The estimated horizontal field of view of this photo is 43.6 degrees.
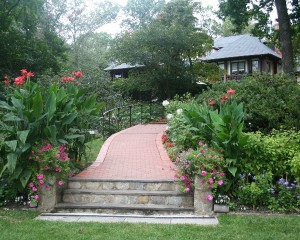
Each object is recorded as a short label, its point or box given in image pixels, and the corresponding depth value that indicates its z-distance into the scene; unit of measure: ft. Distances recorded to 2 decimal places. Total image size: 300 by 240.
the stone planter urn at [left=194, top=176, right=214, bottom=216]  19.26
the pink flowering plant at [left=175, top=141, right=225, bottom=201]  19.04
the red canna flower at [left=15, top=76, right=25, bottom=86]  21.44
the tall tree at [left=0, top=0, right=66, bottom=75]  60.64
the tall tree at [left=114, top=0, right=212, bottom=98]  66.21
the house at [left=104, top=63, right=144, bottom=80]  119.87
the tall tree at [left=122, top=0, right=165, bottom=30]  176.24
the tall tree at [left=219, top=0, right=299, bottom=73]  56.03
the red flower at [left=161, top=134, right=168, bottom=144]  37.28
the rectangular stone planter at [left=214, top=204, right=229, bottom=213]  19.16
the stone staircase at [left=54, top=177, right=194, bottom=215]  19.72
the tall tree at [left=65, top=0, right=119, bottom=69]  134.31
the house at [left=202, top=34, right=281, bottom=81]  112.06
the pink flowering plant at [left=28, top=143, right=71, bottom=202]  19.79
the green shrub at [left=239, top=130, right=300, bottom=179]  20.07
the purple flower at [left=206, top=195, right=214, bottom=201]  19.00
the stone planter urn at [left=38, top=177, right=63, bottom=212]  20.10
